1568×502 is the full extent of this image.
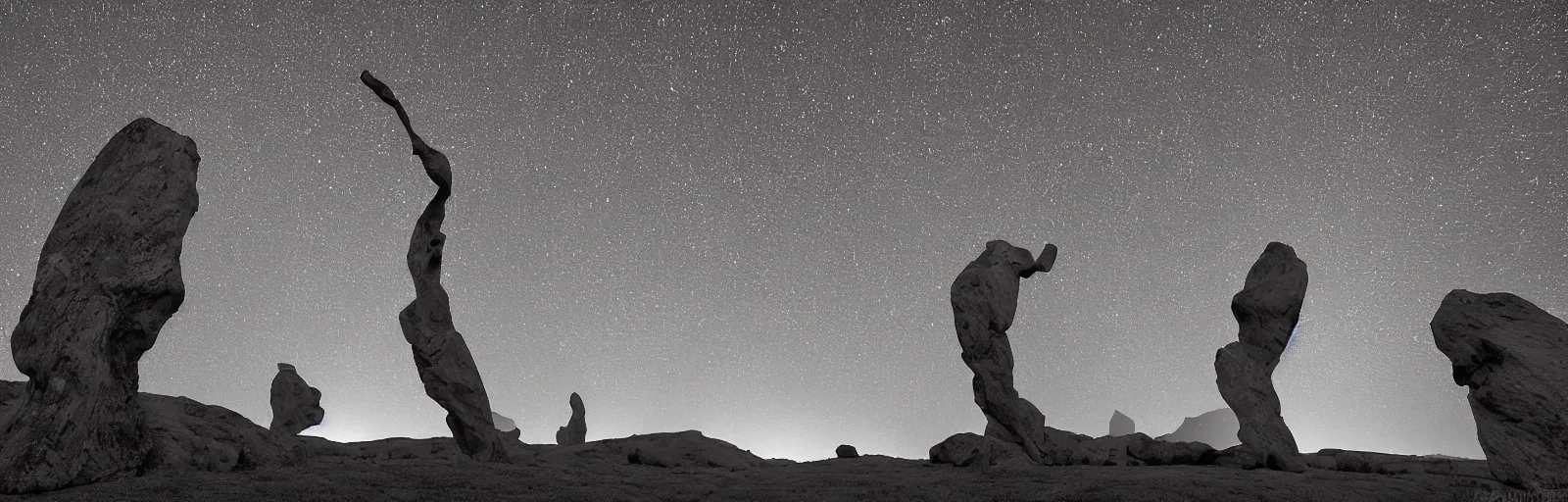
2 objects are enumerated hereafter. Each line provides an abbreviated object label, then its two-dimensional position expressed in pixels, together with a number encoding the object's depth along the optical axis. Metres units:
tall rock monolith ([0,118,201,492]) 14.41
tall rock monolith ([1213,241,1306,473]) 25.33
